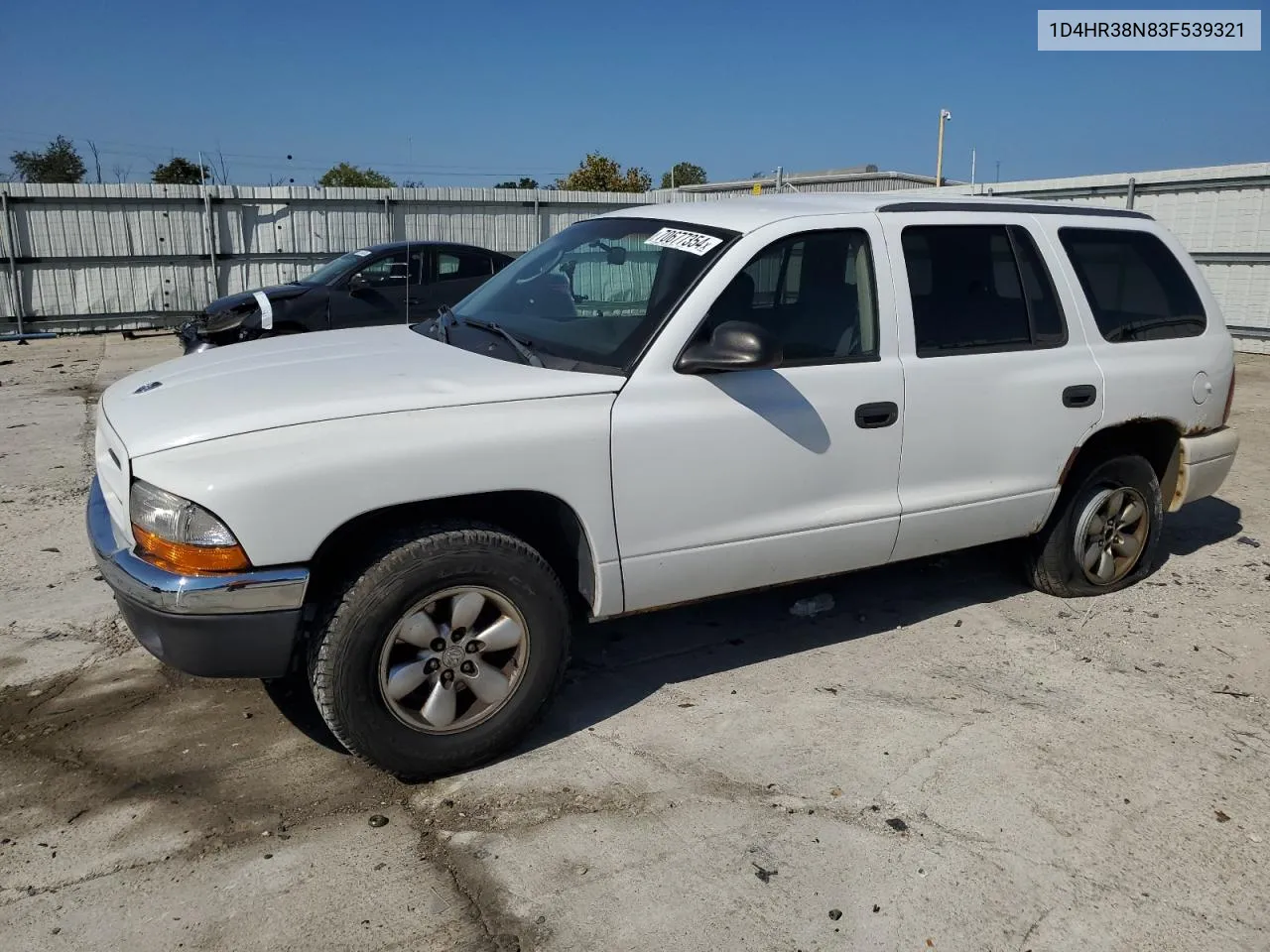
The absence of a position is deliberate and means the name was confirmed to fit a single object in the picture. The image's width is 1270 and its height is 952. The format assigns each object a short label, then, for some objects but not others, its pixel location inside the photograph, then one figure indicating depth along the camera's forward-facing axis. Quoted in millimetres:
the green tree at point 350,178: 48344
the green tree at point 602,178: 44594
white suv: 3047
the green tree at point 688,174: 60119
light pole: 36094
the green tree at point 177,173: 42625
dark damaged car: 11021
